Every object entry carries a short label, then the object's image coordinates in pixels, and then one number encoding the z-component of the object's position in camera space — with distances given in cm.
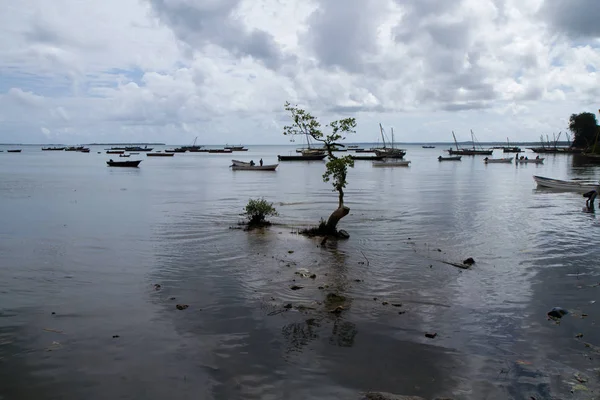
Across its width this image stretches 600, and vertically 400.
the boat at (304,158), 11987
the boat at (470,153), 15379
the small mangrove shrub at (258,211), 2402
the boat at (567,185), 4281
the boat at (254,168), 8025
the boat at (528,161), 10312
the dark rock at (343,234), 2112
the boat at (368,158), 12621
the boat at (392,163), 9706
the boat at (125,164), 8736
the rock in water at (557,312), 1125
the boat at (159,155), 14865
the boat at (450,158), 12191
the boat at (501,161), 10969
